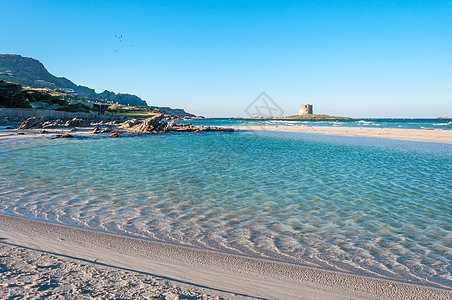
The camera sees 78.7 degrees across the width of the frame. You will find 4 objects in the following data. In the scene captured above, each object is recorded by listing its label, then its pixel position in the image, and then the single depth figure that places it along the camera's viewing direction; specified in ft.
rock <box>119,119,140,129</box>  178.50
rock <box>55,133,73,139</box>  115.47
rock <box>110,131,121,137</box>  134.41
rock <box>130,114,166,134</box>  163.53
